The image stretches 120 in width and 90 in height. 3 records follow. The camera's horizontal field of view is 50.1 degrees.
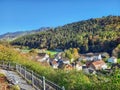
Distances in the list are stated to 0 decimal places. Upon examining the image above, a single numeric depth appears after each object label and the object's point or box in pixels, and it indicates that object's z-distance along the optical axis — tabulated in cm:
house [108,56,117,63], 4012
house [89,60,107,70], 4032
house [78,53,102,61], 4863
